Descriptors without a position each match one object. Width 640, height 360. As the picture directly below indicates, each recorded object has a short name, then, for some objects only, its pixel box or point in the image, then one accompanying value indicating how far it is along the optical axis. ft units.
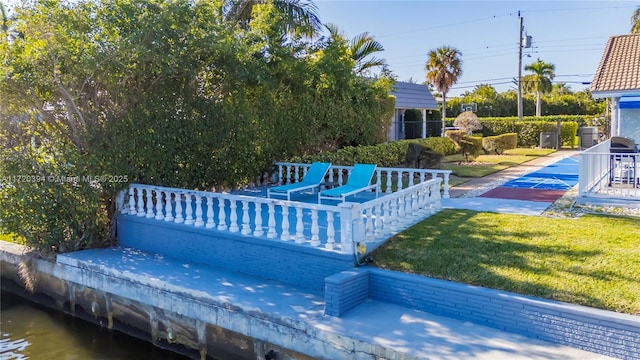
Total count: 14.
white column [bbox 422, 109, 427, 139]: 93.29
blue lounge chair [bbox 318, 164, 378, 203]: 35.86
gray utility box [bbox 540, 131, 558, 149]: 100.42
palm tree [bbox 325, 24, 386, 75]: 65.82
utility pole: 125.18
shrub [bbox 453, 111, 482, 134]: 109.29
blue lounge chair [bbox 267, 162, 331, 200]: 39.47
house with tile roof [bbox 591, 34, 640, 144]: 46.19
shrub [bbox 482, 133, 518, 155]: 86.75
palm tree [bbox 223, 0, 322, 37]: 53.31
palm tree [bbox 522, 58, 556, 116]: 160.45
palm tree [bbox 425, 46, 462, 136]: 119.34
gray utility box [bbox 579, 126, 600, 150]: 94.17
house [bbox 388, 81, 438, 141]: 91.56
